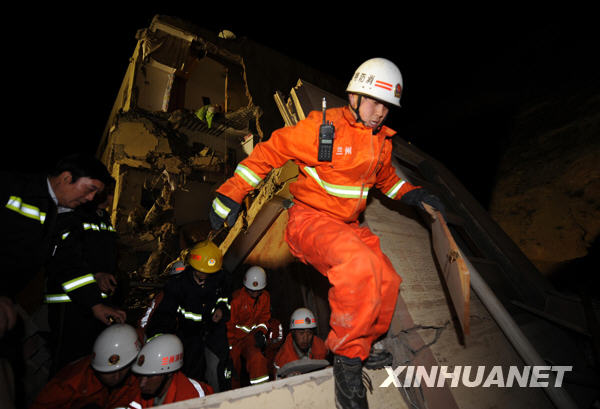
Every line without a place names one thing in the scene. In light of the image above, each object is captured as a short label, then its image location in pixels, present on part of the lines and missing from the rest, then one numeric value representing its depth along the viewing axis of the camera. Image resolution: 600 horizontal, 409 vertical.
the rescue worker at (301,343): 3.74
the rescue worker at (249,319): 4.17
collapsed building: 1.78
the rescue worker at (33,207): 1.78
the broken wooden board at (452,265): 1.45
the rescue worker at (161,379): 2.31
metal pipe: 1.78
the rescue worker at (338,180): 1.63
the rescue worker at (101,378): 2.13
